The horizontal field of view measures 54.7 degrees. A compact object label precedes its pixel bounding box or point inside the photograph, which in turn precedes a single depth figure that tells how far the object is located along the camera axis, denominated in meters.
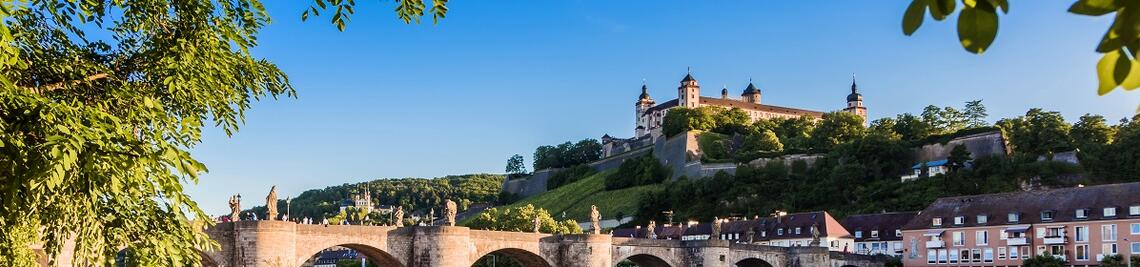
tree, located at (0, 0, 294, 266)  10.94
